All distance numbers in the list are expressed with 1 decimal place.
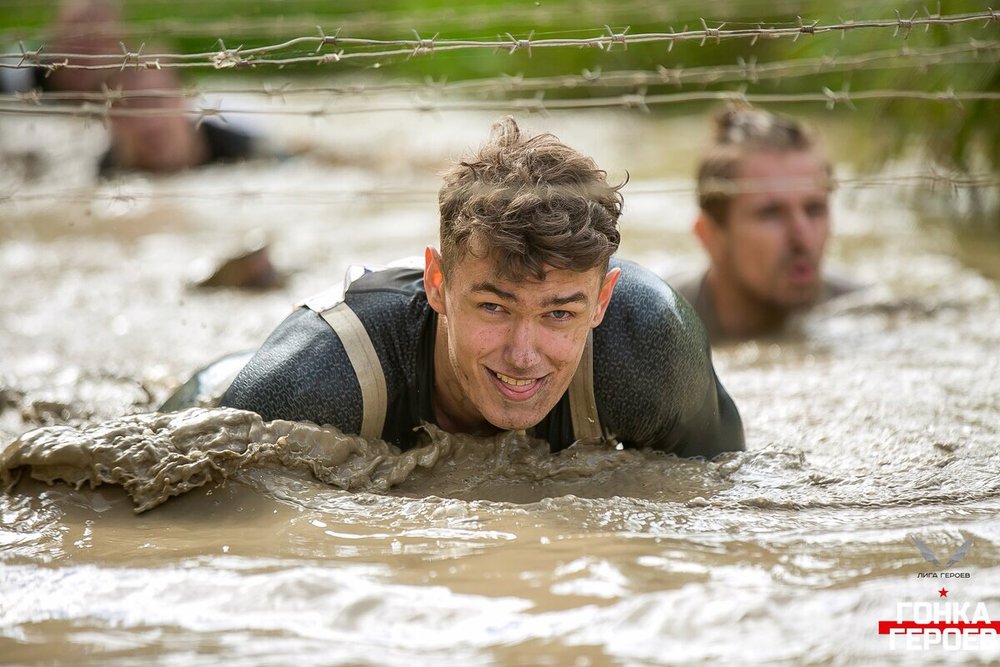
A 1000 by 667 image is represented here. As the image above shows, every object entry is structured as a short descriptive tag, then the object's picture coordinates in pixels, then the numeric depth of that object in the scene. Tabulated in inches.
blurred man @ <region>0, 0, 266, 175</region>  639.8
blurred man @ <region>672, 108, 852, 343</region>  414.6
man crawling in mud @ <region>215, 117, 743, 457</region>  217.5
